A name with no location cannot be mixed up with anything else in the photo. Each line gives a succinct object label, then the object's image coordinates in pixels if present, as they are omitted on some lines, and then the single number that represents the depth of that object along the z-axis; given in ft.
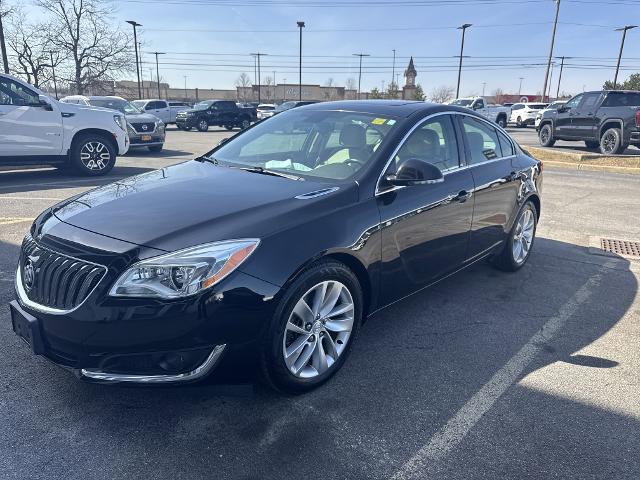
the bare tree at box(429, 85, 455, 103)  274.03
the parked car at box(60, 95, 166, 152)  46.37
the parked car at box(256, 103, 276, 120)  110.20
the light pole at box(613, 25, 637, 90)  146.99
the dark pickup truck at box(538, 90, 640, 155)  47.16
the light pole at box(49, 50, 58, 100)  123.54
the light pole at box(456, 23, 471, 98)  147.84
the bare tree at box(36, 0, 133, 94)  126.11
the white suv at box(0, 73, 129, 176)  29.04
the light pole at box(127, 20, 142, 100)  137.69
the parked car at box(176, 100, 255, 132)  91.30
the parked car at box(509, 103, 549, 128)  112.88
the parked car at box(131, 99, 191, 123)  93.19
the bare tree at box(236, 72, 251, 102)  302.08
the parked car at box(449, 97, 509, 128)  100.57
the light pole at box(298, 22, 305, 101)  146.00
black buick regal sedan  7.72
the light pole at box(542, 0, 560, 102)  120.37
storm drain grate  19.25
